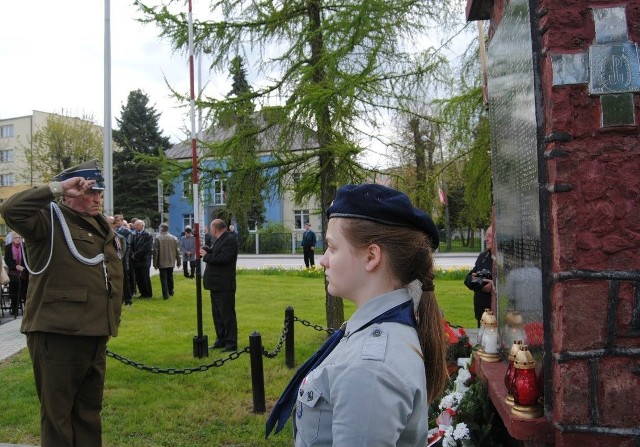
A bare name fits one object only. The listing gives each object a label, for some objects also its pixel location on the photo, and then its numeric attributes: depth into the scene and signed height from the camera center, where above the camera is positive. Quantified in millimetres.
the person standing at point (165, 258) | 14961 -436
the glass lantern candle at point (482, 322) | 4250 -640
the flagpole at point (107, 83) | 16922 +4384
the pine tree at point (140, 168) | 45562 +5796
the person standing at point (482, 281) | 5863 -502
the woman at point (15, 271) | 12594 -543
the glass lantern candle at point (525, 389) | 2762 -732
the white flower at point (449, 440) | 3656 -1248
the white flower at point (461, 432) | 3572 -1176
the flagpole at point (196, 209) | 7814 +411
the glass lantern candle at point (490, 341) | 4031 -744
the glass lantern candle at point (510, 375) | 2902 -694
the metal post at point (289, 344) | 7785 -1387
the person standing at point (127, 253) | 13461 -275
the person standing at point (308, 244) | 23062 -309
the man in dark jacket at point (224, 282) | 8969 -637
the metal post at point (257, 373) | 6039 -1343
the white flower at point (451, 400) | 4035 -1125
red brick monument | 2492 +40
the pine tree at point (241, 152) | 7918 +1134
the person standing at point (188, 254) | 20188 -485
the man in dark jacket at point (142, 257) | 14555 -382
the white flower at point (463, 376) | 4502 -1078
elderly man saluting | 4219 -430
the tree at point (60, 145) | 40406 +6499
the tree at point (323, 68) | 7133 +2051
